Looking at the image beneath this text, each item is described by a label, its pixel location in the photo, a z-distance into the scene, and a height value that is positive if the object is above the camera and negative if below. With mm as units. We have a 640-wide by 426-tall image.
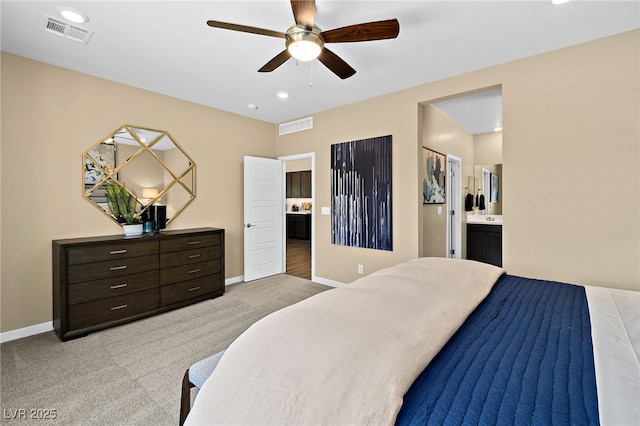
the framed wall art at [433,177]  4023 +541
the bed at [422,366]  757 -514
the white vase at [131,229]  3258 -202
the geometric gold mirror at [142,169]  3154 +530
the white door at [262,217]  4555 -98
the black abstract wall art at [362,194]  3734 +256
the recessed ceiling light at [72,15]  2074 +1507
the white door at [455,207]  4992 +84
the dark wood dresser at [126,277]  2623 -700
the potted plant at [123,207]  3236 +57
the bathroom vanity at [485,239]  4926 -500
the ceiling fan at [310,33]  1787 +1214
